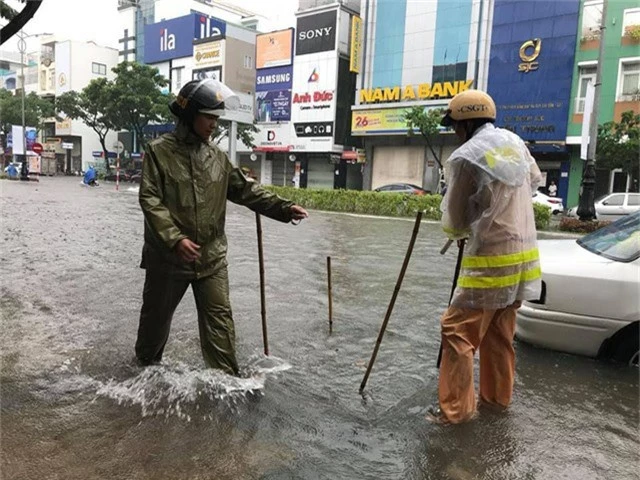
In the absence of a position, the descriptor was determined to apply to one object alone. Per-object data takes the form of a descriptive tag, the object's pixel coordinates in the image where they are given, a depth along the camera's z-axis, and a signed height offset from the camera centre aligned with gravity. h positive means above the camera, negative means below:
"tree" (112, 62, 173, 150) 43.06 +5.20
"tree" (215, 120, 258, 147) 41.19 +2.52
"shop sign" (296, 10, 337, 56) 36.47 +8.96
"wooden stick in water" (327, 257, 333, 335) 4.87 -1.22
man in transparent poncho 3.00 -0.31
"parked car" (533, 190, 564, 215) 23.19 -0.80
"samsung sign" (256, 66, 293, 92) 40.12 +6.40
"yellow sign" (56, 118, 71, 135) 62.75 +3.36
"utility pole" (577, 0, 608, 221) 16.19 +0.51
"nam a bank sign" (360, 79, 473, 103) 30.98 +4.78
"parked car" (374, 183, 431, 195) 22.52 -0.59
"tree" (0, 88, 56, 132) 53.22 +4.33
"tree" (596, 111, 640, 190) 21.18 +1.58
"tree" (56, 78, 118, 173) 44.22 +4.36
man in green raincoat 3.30 -0.30
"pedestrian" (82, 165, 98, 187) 33.28 -1.17
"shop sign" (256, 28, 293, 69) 39.88 +8.52
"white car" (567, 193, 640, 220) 18.17 -0.62
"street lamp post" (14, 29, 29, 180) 36.31 -0.70
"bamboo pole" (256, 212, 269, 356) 3.92 -0.71
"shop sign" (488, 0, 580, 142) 26.81 +5.63
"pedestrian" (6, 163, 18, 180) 37.66 -1.28
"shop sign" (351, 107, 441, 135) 33.16 +3.09
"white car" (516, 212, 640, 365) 3.94 -0.84
